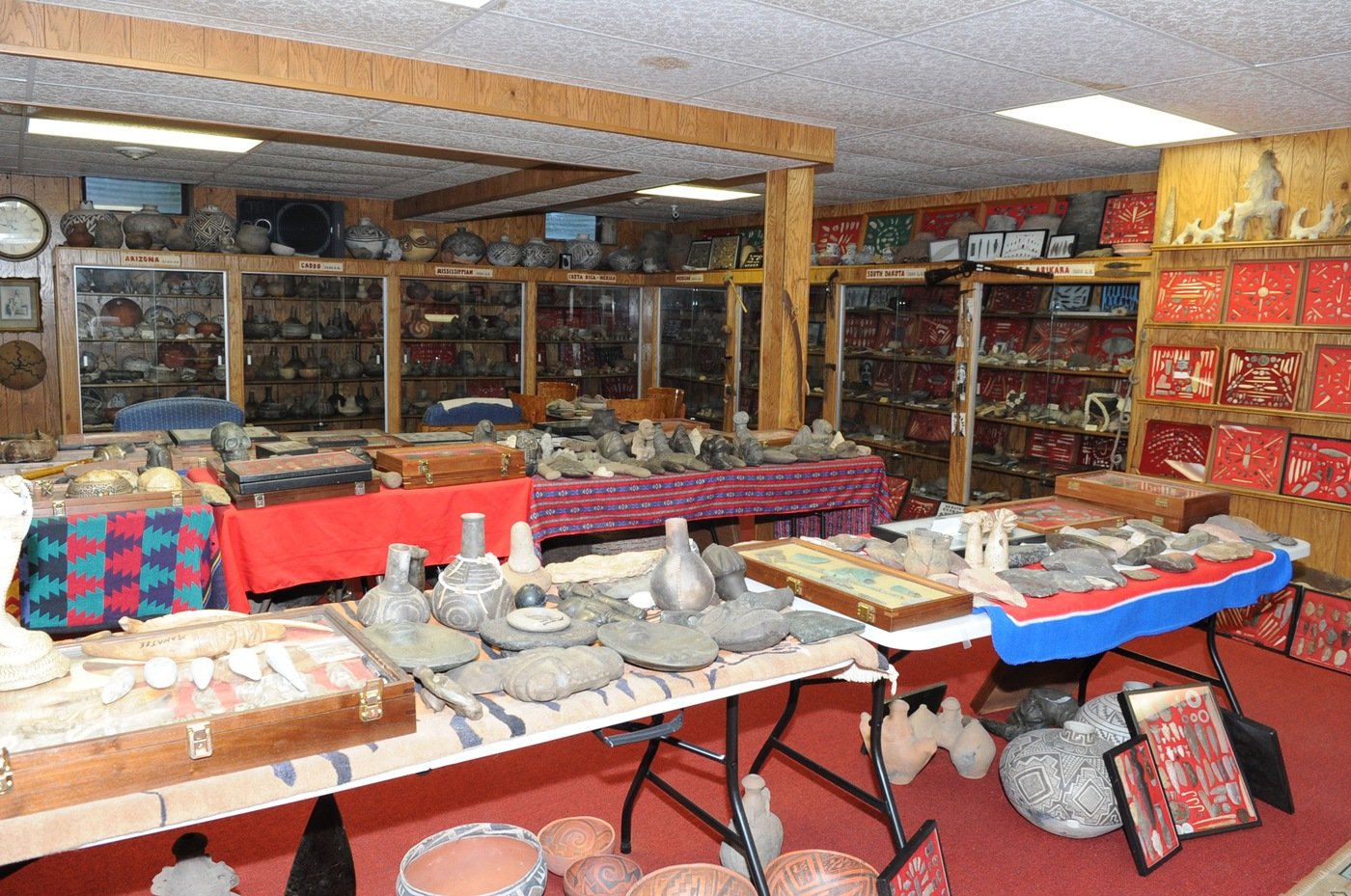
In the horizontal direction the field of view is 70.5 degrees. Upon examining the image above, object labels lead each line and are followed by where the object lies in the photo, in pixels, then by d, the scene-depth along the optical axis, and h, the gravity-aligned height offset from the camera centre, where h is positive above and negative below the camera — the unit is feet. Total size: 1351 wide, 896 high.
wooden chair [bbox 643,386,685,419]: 23.35 -1.50
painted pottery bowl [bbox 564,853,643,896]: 8.02 -4.55
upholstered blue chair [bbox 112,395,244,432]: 17.69 -1.66
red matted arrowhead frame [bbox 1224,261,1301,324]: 16.37 +1.09
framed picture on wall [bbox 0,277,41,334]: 23.17 +0.39
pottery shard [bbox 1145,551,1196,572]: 10.17 -2.24
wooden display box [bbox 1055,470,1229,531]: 12.73 -1.99
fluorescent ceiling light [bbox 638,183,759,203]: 23.52 +3.72
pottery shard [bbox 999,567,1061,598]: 9.17 -2.27
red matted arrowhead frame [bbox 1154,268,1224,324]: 17.40 +1.04
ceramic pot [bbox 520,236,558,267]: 28.27 +2.39
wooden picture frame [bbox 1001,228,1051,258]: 21.99 +2.43
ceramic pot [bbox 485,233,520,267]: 27.96 +2.35
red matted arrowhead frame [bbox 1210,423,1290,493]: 16.88 -1.82
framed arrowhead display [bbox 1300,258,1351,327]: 15.64 +1.04
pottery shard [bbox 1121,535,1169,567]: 10.49 -2.21
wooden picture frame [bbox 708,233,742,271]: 30.01 +2.77
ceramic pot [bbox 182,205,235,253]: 23.38 +2.38
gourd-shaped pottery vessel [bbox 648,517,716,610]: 8.07 -2.02
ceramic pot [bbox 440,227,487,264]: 27.20 +2.42
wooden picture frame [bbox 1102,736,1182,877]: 9.16 -4.42
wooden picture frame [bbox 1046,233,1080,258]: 21.31 +2.33
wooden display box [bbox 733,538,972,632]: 8.12 -2.19
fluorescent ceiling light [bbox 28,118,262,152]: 16.75 +3.45
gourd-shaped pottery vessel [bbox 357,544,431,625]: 7.33 -2.07
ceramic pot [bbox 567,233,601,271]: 29.43 +2.58
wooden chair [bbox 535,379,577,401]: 25.05 -1.42
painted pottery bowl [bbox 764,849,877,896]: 7.77 -4.35
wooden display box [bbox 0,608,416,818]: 4.92 -2.21
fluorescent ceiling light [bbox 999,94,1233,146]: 14.42 +3.68
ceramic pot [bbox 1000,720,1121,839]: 9.70 -4.46
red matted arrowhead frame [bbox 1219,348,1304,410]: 16.60 -0.42
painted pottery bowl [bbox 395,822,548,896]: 6.69 -3.83
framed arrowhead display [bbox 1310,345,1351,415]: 15.89 -0.39
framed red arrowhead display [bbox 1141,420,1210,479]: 17.94 -1.77
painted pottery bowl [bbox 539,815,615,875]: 8.69 -4.63
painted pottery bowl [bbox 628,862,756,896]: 7.33 -4.16
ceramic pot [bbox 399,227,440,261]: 26.40 +2.37
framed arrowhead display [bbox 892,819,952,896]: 7.41 -4.15
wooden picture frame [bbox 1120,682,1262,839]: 9.86 -4.25
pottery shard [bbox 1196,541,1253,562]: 10.68 -2.22
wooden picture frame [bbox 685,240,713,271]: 31.19 +2.74
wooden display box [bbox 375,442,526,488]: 13.47 -1.89
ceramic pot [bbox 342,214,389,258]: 25.75 +2.41
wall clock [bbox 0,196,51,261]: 23.18 +2.23
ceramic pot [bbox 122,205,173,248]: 22.49 +2.31
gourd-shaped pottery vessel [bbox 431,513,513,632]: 7.50 -2.02
